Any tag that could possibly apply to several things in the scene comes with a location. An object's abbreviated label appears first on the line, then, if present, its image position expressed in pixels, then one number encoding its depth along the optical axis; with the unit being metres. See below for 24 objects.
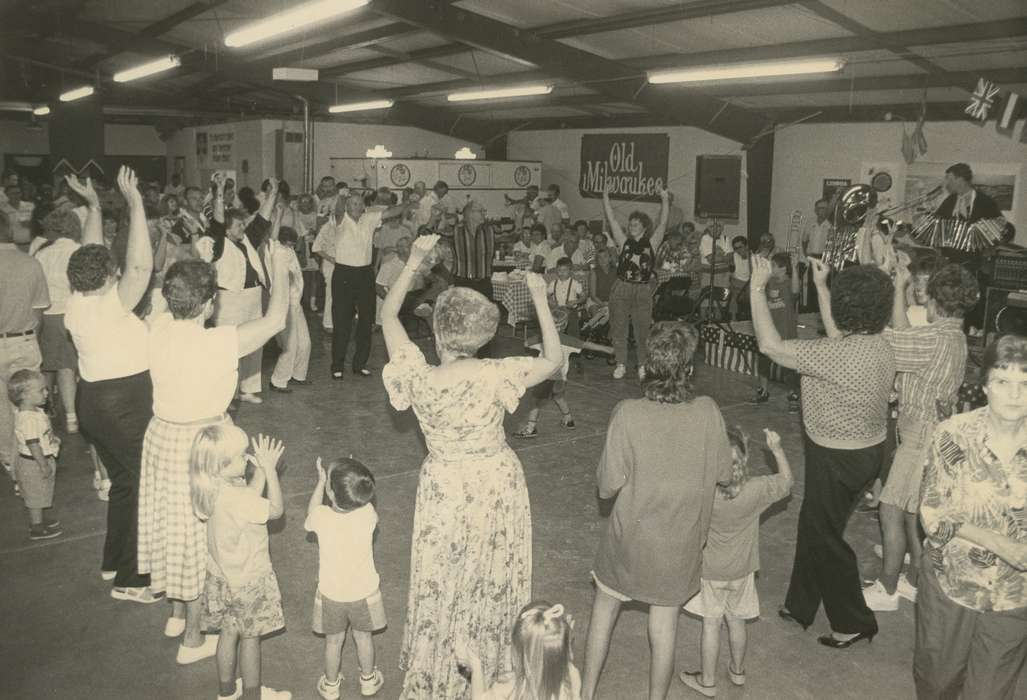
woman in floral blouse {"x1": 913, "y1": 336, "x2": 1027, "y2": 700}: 2.56
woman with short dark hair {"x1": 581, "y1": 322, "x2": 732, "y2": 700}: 3.00
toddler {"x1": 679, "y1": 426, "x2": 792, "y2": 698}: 3.41
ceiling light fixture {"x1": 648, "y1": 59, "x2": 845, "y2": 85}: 8.40
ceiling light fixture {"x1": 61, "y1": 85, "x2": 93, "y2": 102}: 17.17
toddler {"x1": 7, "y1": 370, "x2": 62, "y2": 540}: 4.80
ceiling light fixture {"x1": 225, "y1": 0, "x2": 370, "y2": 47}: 7.88
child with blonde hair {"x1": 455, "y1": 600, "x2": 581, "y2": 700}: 2.44
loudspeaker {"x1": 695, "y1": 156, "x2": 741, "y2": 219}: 15.34
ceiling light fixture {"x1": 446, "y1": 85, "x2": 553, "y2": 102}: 12.69
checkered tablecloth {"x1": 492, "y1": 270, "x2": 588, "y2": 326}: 8.62
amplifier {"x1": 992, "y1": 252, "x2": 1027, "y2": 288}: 9.46
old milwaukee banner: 16.83
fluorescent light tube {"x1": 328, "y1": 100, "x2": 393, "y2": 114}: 16.14
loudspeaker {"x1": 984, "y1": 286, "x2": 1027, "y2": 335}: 8.17
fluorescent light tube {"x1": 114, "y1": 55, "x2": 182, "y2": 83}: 12.57
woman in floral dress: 2.99
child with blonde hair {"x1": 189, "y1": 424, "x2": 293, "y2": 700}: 3.16
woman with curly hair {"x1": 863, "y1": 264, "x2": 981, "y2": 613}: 3.96
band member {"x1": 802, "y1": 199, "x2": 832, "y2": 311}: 11.84
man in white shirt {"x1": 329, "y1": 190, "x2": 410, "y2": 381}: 8.16
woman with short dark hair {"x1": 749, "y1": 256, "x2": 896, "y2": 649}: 3.61
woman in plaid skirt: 3.39
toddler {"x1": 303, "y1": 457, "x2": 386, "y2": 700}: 3.26
